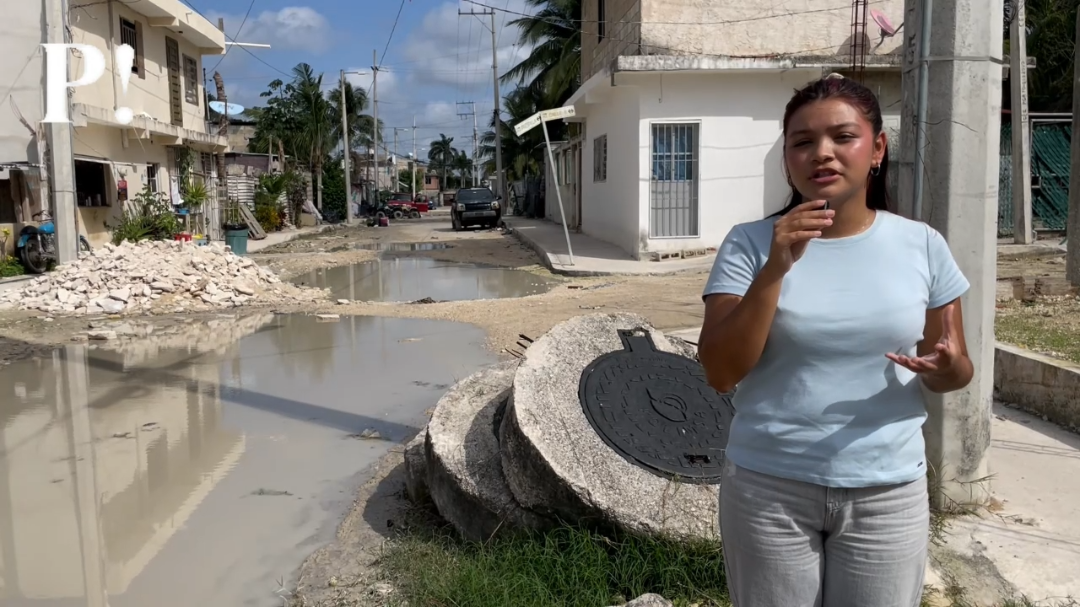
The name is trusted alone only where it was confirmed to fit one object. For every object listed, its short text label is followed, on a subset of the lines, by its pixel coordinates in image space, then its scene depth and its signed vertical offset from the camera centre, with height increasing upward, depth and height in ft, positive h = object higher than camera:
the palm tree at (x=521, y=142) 120.78 +12.50
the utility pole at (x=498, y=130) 132.46 +13.27
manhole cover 11.70 -2.92
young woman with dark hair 5.77 -1.16
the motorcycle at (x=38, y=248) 50.67 -1.67
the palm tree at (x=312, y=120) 134.02 +15.47
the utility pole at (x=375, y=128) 183.13 +19.41
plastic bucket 66.90 -1.82
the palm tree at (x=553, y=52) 97.60 +19.83
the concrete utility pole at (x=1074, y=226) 28.04 -0.53
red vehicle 161.38 +2.74
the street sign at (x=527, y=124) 47.80 +5.13
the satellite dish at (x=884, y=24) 48.19 +10.84
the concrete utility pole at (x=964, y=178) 11.94 +0.47
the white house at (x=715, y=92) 50.03 +7.34
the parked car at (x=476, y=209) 103.19 +0.79
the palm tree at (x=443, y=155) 334.03 +24.29
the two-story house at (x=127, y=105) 54.08 +8.73
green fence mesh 52.85 +2.12
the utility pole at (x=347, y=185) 124.98 +4.67
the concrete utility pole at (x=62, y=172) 47.70 +2.67
